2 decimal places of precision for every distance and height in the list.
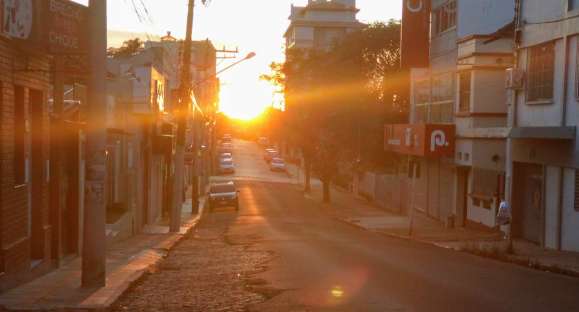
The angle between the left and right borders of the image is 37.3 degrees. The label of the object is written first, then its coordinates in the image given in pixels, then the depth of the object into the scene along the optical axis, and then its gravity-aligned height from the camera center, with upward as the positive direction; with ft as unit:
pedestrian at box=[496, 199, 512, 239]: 64.85 -7.00
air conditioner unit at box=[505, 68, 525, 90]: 79.46 +4.13
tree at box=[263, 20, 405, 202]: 174.70 +4.29
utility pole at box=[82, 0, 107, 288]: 40.65 -2.06
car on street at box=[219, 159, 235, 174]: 285.23 -16.41
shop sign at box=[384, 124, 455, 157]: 104.68 -2.26
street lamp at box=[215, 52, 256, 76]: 103.27 +7.48
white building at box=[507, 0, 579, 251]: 69.72 -0.23
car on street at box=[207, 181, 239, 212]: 148.36 -13.72
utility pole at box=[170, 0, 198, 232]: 95.09 -1.37
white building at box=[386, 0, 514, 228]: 94.12 +1.18
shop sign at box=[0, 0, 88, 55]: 40.32 +4.56
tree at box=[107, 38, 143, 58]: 198.59 +18.95
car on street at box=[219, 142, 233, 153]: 379.65 -14.20
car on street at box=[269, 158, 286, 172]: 300.20 -16.24
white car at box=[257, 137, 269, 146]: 468.79 -12.55
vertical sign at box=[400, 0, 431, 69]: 108.47 +11.33
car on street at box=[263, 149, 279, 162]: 324.80 -14.10
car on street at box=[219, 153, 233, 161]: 296.44 -13.63
